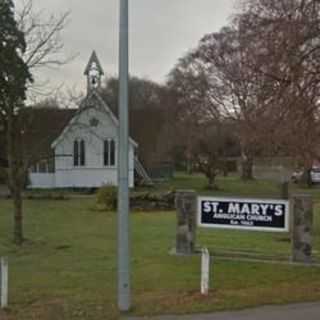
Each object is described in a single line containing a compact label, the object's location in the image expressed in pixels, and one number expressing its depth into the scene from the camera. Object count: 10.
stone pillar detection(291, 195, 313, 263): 14.15
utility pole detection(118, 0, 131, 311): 9.98
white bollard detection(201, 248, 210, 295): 11.05
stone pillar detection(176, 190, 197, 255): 15.00
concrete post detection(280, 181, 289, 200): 28.19
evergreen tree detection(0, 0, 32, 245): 19.09
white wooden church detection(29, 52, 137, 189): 52.25
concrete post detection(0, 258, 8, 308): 10.37
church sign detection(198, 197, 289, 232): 13.51
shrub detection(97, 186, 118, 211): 34.69
